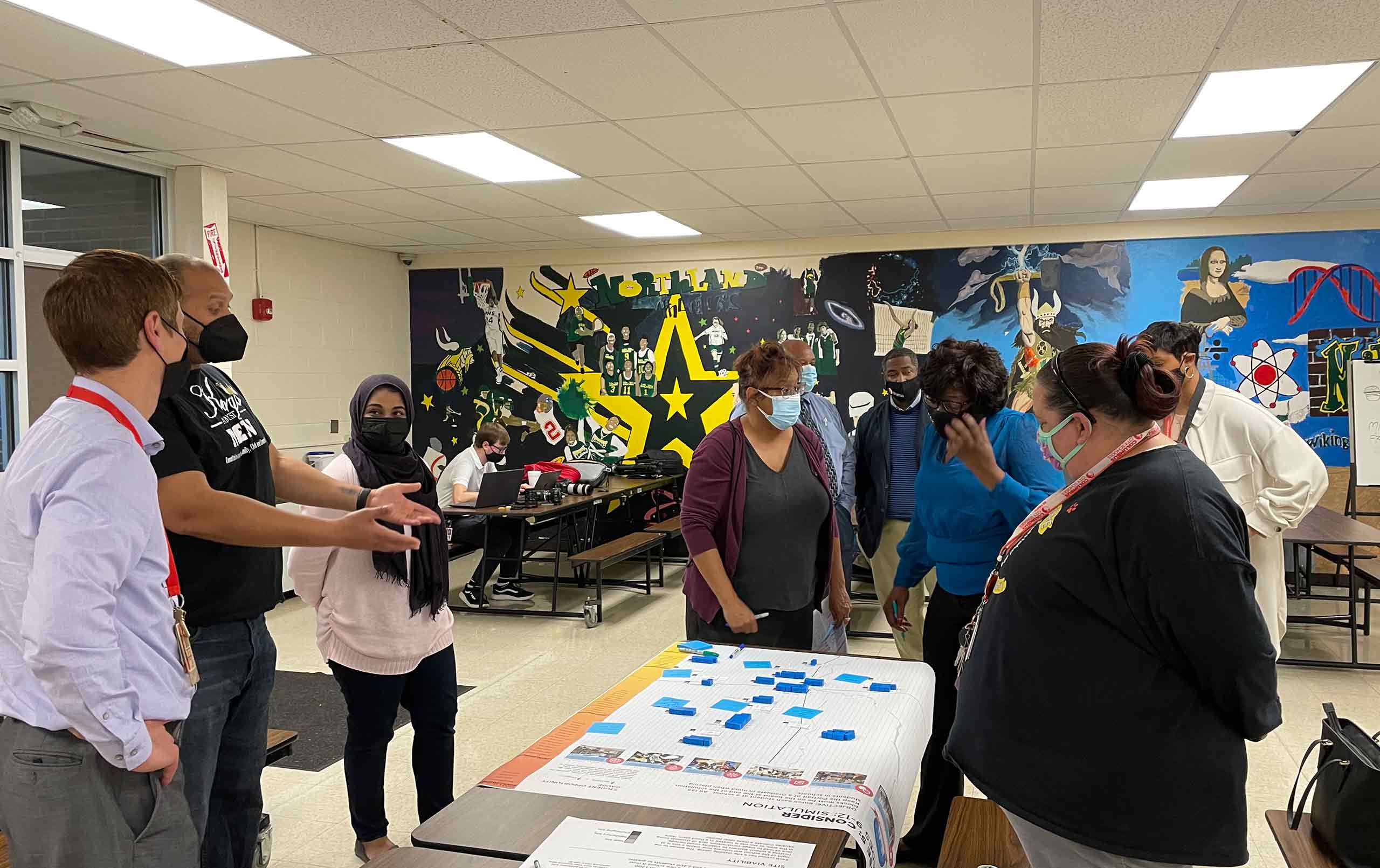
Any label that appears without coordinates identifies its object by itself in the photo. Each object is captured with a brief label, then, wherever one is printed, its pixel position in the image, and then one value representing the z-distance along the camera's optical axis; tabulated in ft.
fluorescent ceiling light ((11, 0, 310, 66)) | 10.38
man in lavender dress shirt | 4.92
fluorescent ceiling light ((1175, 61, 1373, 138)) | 12.79
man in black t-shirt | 6.75
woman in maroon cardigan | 10.00
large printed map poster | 5.80
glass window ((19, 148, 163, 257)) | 15.62
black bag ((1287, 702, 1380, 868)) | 6.14
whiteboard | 22.48
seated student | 22.85
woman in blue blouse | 8.81
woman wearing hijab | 9.25
